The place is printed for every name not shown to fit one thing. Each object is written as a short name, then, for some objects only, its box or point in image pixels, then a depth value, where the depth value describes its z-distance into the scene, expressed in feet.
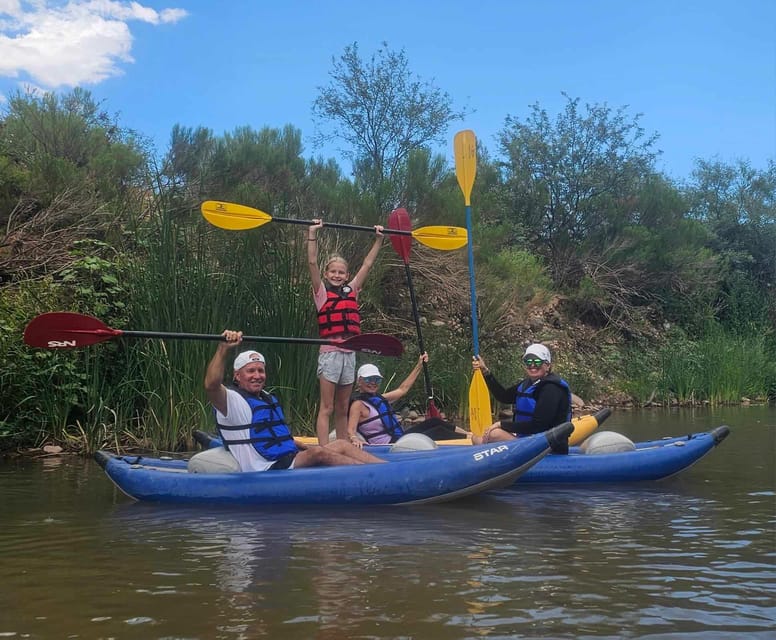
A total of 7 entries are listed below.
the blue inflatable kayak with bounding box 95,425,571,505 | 14.19
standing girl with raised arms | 18.33
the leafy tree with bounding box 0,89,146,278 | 23.76
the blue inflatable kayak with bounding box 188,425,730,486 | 16.42
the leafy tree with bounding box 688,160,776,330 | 52.65
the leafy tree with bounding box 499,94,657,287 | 49.44
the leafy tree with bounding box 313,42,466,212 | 50.01
